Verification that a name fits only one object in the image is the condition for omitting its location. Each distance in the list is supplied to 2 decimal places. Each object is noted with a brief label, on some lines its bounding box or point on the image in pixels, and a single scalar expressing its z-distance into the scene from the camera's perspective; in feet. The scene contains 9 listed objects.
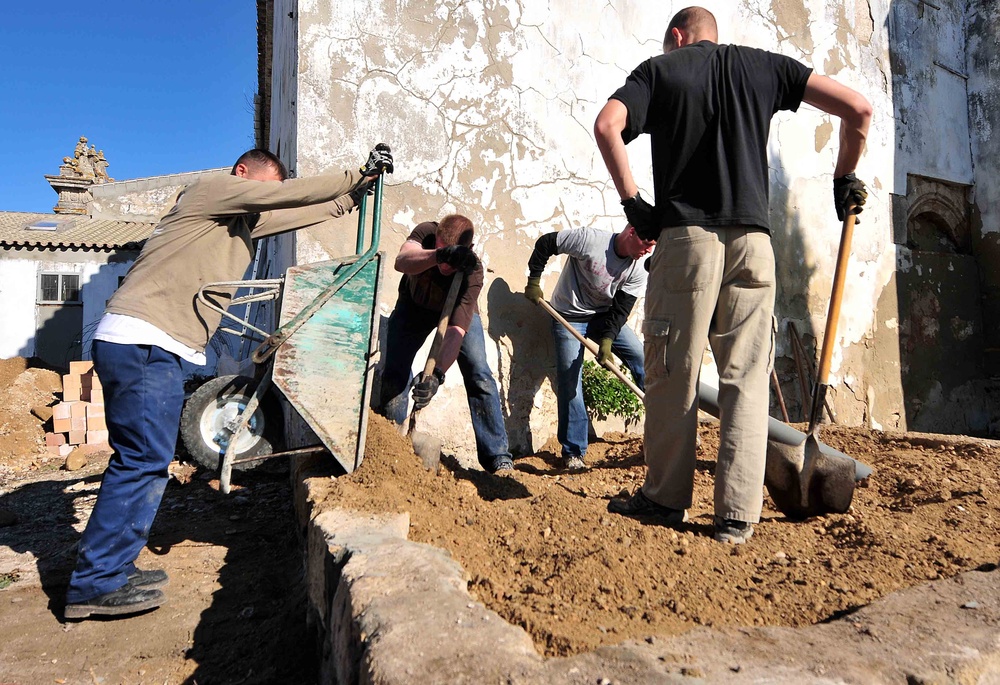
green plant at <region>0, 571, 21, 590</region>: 8.19
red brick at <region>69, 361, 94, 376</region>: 18.26
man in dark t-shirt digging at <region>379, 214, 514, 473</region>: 10.60
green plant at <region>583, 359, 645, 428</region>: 13.12
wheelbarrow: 8.40
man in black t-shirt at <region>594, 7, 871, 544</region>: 6.77
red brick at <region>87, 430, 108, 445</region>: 17.10
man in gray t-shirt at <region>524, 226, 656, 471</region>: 11.94
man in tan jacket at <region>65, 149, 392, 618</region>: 7.10
